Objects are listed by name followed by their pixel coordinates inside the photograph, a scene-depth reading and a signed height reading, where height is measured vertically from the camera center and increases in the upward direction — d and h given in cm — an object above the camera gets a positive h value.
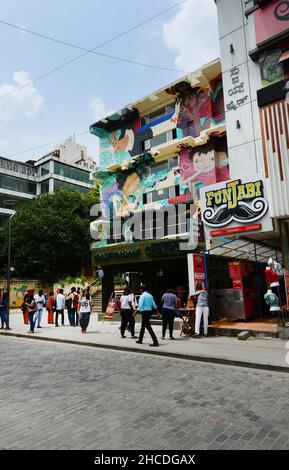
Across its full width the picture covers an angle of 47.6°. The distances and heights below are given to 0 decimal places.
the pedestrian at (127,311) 1190 -76
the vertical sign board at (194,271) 1305 +64
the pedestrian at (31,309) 1445 -69
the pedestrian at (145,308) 1059 -61
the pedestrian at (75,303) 1719 -59
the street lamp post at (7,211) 4617 +1161
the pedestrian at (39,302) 1619 -44
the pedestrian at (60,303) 1764 -60
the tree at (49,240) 3609 +583
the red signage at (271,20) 1383 +1128
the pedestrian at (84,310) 1367 -78
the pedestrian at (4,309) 1633 -71
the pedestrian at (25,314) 1817 -113
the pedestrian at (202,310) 1214 -84
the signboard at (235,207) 1198 +298
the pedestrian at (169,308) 1128 -68
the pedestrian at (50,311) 1867 -103
